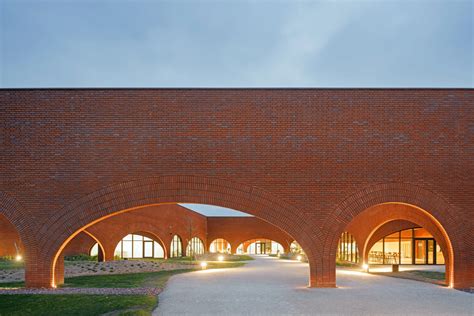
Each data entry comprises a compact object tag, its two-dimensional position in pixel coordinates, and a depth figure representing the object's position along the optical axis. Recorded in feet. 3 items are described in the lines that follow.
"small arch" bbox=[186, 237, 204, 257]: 146.10
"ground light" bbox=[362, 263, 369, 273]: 78.32
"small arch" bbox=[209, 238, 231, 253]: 213.36
